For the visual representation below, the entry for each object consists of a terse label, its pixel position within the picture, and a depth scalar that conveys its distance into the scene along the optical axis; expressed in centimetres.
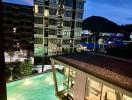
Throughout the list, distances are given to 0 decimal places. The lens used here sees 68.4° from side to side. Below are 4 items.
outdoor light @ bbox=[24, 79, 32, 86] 1003
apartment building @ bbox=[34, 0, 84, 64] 1802
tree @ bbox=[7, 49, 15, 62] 1623
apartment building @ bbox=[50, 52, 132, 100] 279
